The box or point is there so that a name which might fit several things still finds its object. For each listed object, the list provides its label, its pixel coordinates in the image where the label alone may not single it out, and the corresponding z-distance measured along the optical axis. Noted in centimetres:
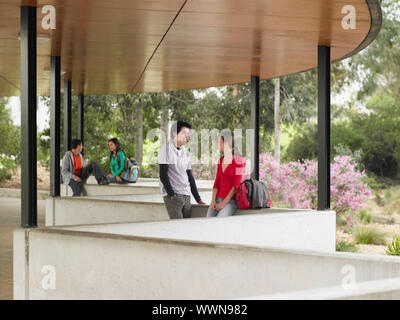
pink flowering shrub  1748
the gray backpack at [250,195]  755
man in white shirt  728
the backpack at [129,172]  1297
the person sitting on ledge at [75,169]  1141
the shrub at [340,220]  1840
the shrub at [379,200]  2626
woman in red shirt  738
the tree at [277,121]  2316
